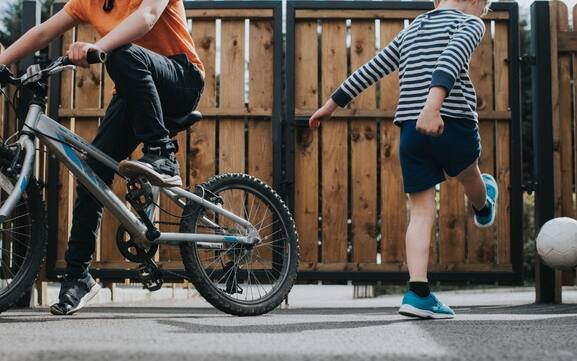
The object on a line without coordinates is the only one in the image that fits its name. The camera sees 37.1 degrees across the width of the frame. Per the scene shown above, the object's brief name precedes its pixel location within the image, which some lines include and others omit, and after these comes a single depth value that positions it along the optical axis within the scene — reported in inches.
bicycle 133.6
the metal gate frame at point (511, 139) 216.2
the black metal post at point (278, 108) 217.5
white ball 193.8
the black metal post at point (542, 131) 215.6
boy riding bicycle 133.2
